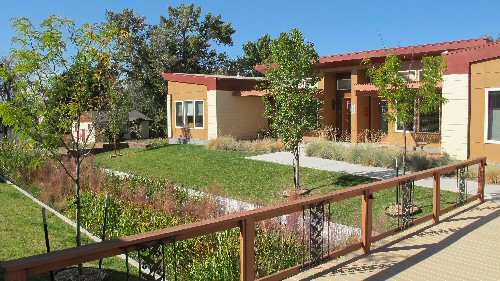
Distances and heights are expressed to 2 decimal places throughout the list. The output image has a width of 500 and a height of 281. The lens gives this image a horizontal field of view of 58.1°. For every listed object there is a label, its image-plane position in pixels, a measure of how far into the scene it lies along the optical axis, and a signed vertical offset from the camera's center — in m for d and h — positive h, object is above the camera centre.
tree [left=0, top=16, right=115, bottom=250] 6.52 +0.55
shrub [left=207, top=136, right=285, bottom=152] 20.31 -1.22
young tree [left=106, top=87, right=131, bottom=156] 21.03 +0.10
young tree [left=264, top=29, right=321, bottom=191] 12.77 +0.80
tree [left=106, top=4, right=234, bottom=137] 38.94 +6.02
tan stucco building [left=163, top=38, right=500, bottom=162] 14.35 +0.72
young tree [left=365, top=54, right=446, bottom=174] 11.07 +0.74
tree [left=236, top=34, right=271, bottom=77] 48.75 +6.92
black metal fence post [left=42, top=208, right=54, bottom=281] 5.42 -1.32
